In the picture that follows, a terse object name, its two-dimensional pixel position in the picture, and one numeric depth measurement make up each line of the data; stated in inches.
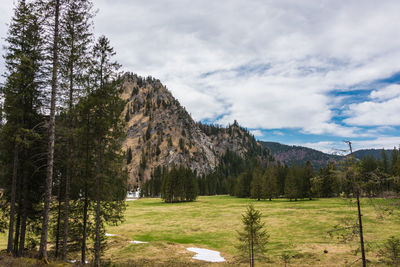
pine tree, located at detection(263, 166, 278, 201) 3560.5
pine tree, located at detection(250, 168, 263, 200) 3688.5
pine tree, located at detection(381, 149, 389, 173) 4466.0
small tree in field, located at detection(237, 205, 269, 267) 951.6
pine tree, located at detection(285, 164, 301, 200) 3312.0
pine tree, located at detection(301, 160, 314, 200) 3398.1
